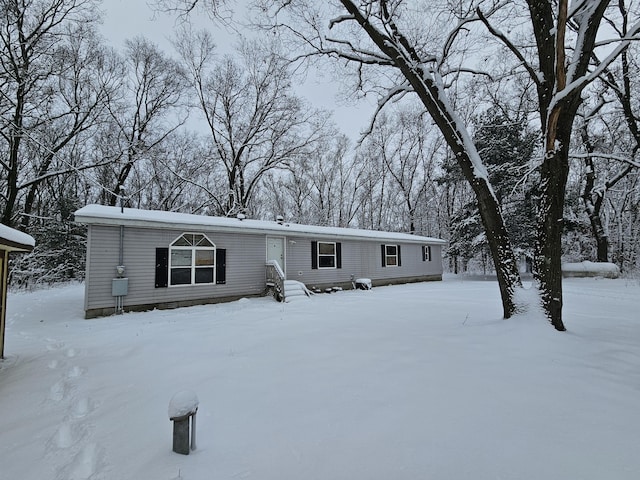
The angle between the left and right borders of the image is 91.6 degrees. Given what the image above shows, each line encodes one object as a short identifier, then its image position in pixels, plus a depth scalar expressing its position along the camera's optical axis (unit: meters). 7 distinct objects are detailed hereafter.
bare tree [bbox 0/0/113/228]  12.10
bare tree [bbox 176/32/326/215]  19.08
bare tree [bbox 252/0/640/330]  4.82
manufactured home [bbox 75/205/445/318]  7.84
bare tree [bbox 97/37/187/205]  17.58
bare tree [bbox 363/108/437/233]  23.81
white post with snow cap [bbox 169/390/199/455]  2.14
